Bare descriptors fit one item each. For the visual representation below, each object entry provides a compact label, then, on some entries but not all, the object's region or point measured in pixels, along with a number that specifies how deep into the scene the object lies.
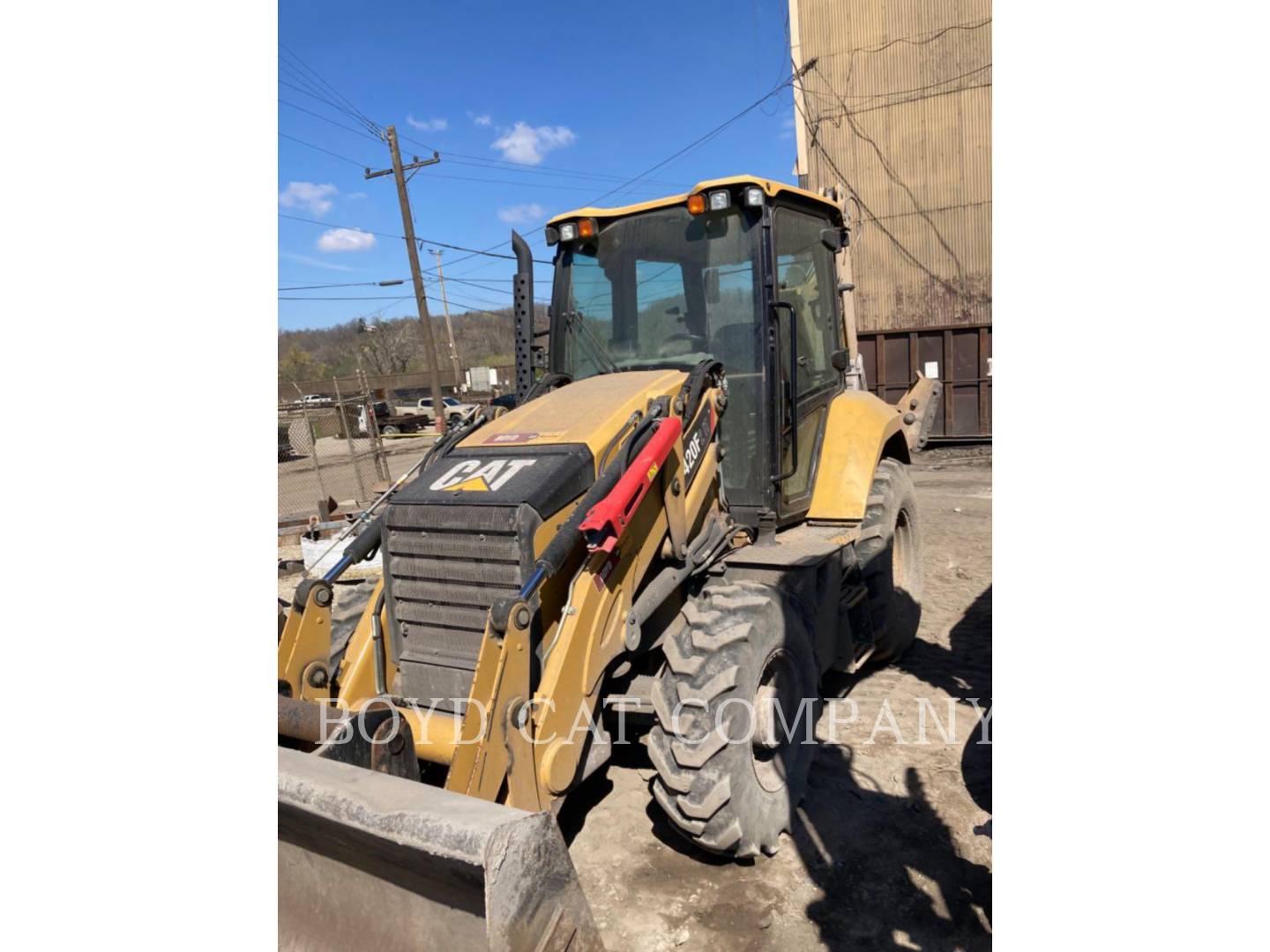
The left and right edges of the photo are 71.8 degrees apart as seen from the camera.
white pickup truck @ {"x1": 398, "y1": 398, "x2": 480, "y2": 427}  32.34
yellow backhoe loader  2.58
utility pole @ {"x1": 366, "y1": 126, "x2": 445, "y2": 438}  18.58
